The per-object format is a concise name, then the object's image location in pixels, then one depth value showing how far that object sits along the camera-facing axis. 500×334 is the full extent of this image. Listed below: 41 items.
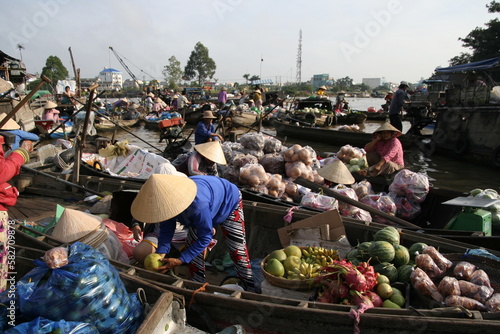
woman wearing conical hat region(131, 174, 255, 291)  2.41
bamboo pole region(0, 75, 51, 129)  3.38
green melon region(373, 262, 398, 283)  2.65
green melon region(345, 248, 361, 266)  2.85
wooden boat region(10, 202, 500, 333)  1.96
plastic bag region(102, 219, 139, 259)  3.59
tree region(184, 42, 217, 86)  67.19
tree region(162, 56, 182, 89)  54.85
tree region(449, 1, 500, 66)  25.92
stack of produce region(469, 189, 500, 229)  3.99
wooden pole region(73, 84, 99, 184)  4.92
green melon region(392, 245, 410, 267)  2.81
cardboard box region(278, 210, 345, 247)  3.35
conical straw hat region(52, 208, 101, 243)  3.14
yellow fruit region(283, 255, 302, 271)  2.79
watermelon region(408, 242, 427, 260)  2.94
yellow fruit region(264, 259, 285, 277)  2.73
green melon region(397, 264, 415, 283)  2.63
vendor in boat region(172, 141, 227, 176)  4.16
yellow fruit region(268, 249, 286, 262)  2.89
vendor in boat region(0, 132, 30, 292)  2.58
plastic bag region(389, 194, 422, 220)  4.68
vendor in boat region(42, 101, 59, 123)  12.25
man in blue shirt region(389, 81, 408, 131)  10.56
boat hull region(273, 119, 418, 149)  11.94
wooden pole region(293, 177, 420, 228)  3.81
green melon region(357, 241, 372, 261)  2.86
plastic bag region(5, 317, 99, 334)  1.65
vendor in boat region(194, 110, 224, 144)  6.67
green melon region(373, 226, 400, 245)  3.05
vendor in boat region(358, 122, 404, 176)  5.55
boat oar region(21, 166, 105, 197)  4.96
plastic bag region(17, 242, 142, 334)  1.81
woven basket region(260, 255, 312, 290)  2.58
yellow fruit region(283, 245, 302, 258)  2.99
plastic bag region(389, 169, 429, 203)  4.65
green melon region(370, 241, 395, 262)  2.77
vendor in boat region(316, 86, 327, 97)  21.83
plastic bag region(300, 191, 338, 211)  4.37
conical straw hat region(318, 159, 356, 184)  4.60
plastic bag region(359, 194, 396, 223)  4.46
